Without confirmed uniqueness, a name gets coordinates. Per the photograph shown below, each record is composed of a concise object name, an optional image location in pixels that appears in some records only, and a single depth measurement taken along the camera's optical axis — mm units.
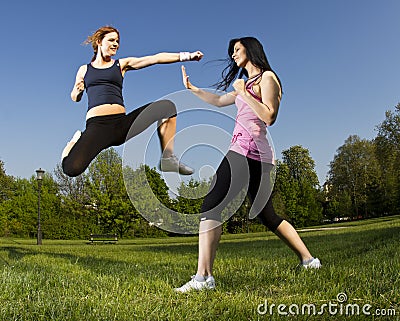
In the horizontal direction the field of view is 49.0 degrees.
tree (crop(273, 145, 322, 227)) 42938
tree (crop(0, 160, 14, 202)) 39956
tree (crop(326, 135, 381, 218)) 50019
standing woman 3715
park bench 24888
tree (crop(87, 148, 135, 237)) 18880
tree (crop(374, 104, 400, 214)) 41688
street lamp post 18405
